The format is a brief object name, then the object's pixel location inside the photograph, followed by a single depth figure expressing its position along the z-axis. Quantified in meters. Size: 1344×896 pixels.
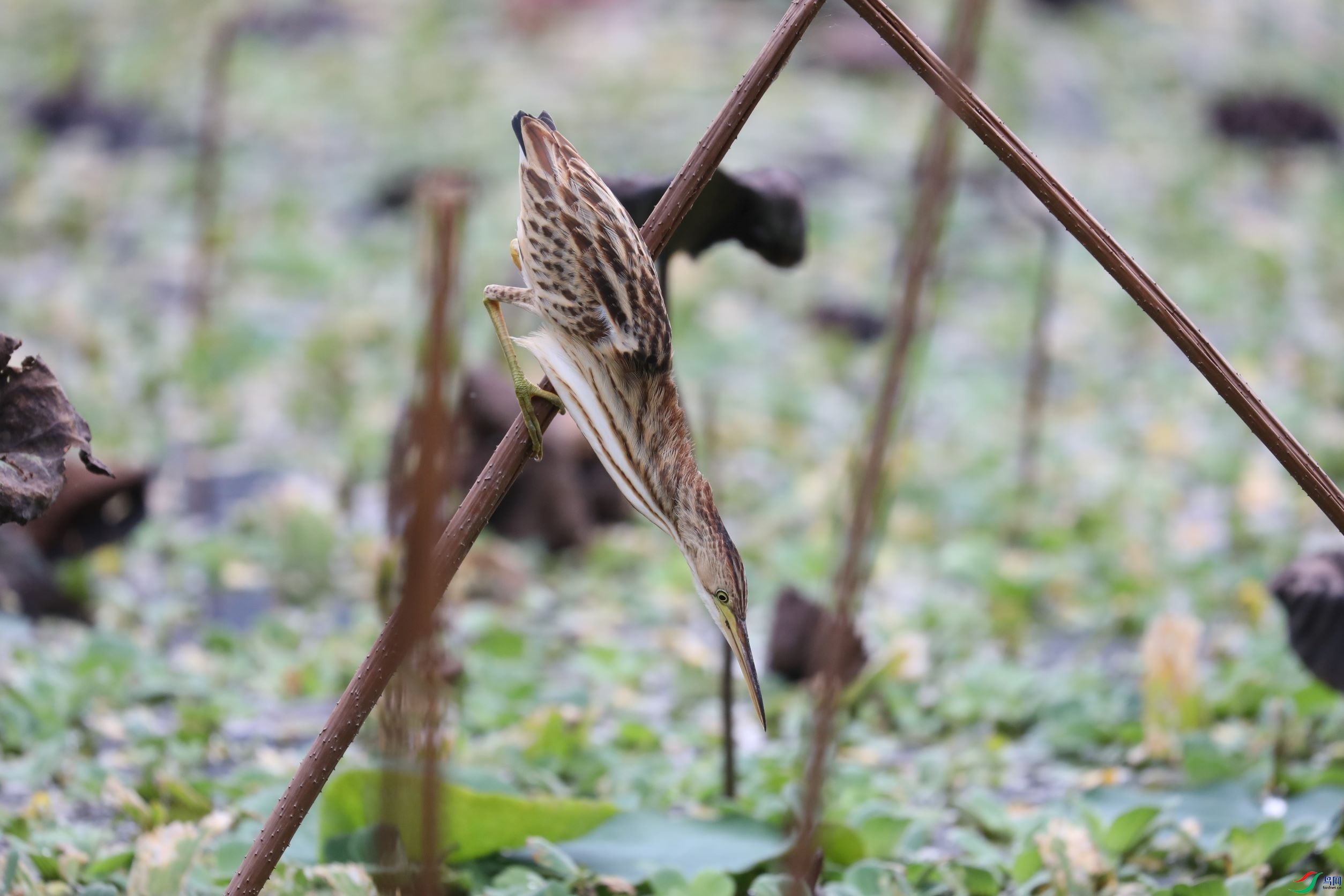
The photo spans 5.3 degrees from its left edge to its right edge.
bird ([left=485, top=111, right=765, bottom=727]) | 6.32
